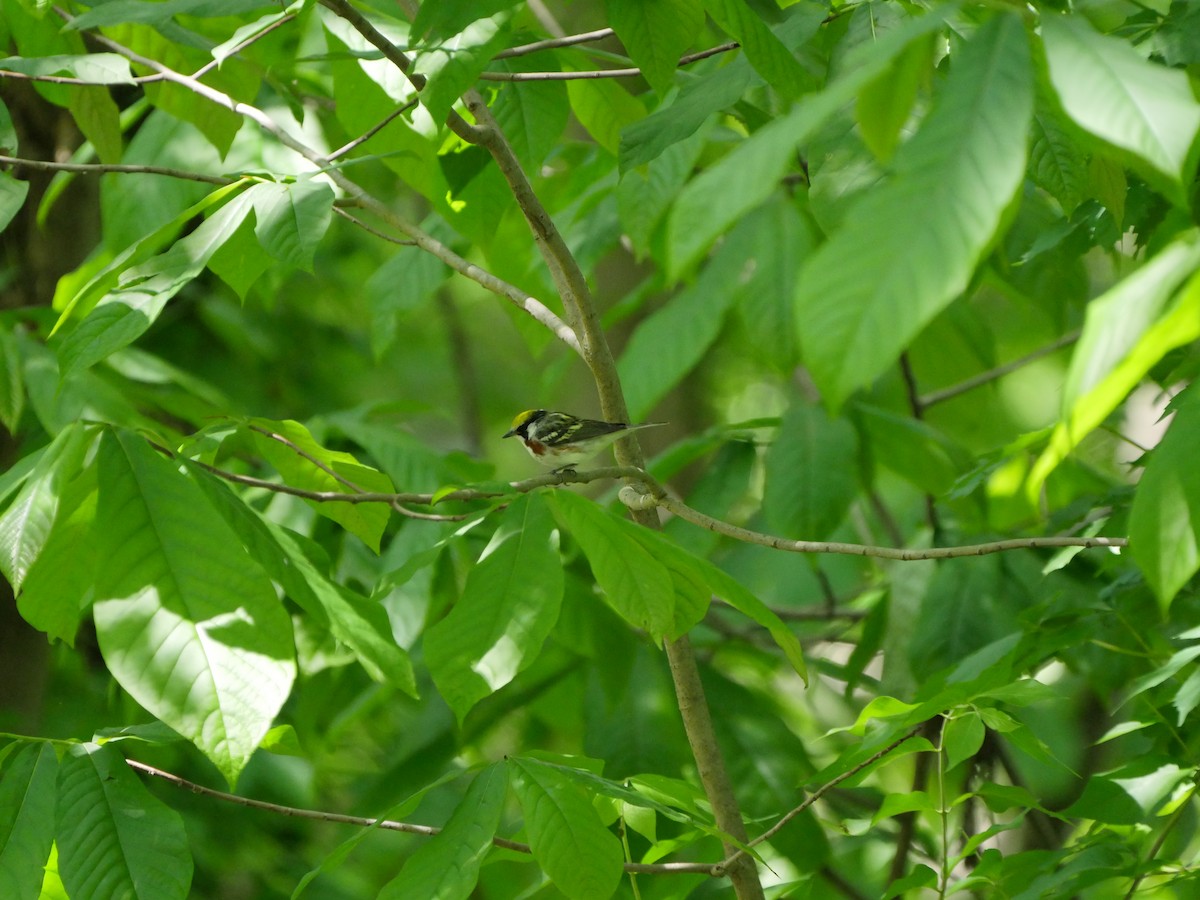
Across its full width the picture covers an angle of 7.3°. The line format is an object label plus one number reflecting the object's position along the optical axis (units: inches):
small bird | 352.7
